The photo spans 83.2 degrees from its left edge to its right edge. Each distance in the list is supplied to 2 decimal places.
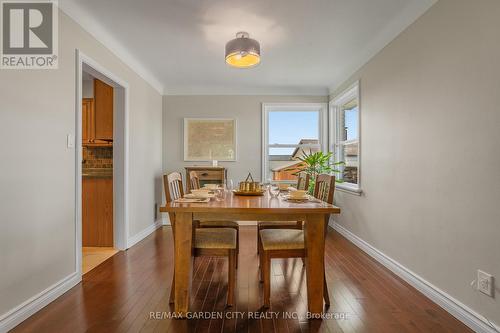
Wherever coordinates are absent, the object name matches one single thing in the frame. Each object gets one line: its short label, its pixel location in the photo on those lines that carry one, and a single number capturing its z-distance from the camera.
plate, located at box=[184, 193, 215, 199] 2.06
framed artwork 4.89
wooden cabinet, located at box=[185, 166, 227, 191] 4.54
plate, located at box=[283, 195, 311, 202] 2.08
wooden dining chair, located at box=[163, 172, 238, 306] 2.00
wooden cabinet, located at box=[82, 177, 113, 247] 3.47
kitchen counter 3.49
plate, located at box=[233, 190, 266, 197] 2.42
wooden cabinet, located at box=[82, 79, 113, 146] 3.57
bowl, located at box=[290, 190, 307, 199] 2.09
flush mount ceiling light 2.46
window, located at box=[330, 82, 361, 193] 3.88
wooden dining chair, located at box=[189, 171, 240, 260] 2.58
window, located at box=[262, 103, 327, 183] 5.01
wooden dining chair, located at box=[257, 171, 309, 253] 2.60
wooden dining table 1.85
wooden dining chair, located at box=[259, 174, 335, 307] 1.97
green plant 4.31
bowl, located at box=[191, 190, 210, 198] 2.08
